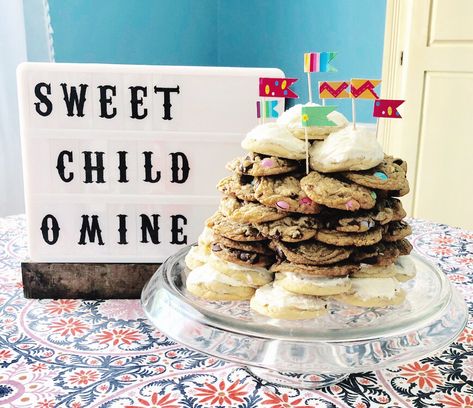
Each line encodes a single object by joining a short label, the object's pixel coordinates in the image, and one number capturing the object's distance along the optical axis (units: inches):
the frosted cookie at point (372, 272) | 26.0
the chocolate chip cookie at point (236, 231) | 25.5
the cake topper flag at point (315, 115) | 25.4
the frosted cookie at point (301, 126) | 26.5
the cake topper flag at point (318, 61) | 27.0
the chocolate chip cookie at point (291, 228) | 24.2
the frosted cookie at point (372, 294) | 25.3
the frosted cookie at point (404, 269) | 28.1
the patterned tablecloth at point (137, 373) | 25.0
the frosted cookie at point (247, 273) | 25.8
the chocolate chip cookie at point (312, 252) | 24.3
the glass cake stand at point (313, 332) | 22.0
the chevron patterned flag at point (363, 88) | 26.7
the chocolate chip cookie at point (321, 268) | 24.2
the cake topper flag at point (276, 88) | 28.4
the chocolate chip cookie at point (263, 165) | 25.4
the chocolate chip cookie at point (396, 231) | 26.5
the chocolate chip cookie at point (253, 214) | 24.9
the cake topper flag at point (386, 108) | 27.0
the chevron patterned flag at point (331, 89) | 27.9
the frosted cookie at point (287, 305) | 24.1
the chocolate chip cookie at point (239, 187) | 25.7
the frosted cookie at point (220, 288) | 25.9
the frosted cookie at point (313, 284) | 24.2
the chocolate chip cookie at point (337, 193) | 24.2
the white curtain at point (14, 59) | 79.0
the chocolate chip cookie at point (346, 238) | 24.4
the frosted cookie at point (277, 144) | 25.6
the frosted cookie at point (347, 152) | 24.8
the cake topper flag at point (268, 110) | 29.2
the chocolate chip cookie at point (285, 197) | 24.5
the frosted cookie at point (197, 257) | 28.9
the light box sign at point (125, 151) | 33.4
